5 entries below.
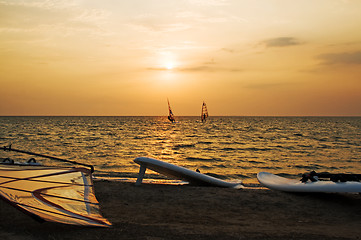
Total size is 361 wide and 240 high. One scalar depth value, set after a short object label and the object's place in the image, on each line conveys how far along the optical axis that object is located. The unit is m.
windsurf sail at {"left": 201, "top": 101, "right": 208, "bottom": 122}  92.68
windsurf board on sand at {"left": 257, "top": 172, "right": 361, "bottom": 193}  6.96
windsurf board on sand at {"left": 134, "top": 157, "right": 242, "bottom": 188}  8.75
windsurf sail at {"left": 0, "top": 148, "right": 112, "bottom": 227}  4.06
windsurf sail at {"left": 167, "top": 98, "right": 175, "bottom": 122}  87.20
